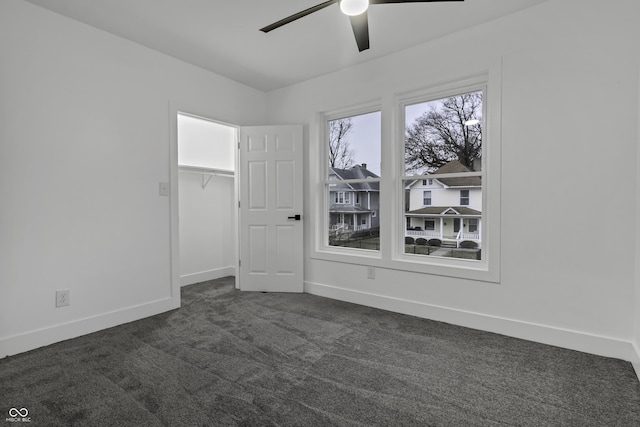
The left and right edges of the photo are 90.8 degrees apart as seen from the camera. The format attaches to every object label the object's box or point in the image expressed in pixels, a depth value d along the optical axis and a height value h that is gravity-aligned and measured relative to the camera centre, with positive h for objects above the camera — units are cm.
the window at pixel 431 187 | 290 +23
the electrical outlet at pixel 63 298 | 265 -75
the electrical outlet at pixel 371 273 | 351 -71
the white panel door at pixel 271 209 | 408 +0
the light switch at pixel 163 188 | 334 +22
